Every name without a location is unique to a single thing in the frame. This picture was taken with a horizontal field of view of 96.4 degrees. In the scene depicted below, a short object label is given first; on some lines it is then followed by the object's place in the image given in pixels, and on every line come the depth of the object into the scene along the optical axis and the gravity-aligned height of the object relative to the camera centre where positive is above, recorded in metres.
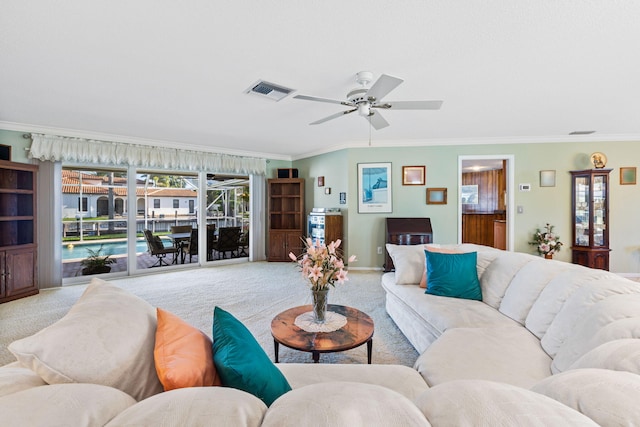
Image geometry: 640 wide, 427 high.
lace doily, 2.01 -0.81
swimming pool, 4.79 -0.62
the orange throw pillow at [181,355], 0.87 -0.48
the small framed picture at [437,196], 5.25 +0.29
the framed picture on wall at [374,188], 5.33 +0.45
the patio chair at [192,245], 5.80 -0.67
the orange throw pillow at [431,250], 2.73 -0.38
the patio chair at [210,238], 5.95 -0.54
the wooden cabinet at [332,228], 5.39 -0.30
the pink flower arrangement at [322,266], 2.07 -0.40
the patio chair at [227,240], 5.96 -0.58
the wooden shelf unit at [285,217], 6.16 -0.11
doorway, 5.17 +0.29
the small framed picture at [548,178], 4.99 +0.59
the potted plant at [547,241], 4.77 -0.50
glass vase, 2.09 -0.69
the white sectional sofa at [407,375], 0.51 -0.40
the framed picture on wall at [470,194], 8.51 +0.53
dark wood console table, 4.92 -0.38
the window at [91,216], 4.69 -0.06
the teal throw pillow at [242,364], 0.94 -0.53
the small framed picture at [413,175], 5.27 +0.68
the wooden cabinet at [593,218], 4.61 -0.10
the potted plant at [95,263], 4.85 -0.87
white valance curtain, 4.19 +0.98
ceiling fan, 2.31 +1.01
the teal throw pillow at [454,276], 2.44 -0.56
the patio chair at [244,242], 6.52 -0.68
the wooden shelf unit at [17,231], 3.65 -0.24
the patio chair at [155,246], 5.31 -0.62
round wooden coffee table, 1.78 -0.83
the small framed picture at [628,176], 4.80 +0.60
